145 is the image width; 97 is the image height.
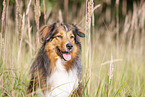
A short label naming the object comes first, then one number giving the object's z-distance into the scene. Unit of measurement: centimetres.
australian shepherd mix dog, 530
